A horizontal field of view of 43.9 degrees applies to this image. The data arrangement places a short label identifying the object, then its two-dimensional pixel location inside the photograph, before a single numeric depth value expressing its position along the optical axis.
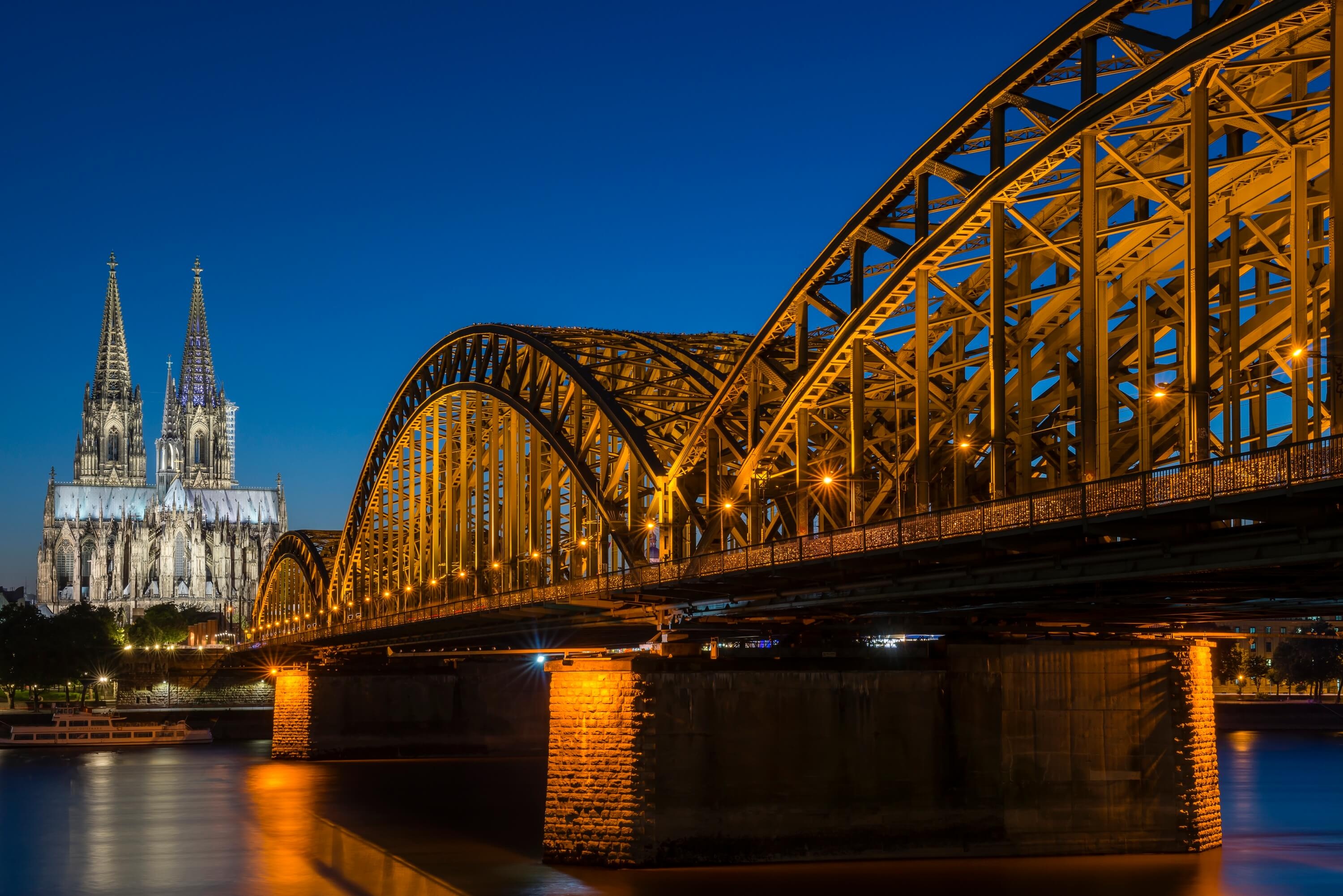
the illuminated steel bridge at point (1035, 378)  32.59
